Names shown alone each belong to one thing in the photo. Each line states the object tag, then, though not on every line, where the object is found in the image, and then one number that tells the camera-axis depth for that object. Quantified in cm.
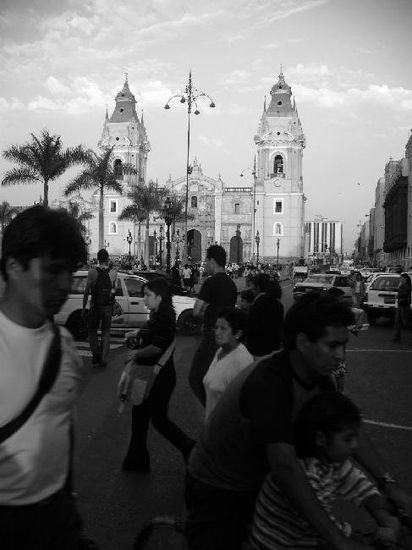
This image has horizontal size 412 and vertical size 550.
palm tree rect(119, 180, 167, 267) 6078
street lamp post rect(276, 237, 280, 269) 8911
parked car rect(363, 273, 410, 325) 1947
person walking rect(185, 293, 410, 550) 235
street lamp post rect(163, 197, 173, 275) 3082
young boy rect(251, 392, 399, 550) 229
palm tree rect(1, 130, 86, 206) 3241
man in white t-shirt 192
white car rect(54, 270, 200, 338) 1355
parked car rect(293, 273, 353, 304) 2600
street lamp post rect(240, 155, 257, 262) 9038
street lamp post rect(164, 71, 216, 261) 3450
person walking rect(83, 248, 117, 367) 1036
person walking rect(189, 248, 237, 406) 616
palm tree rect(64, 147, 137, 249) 4053
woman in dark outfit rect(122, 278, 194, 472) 517
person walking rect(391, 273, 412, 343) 1509
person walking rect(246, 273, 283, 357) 638
